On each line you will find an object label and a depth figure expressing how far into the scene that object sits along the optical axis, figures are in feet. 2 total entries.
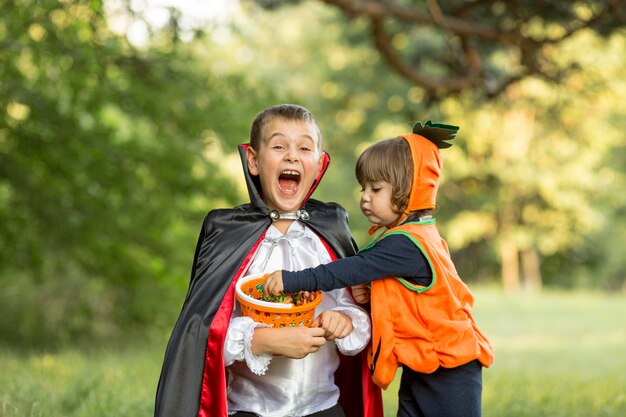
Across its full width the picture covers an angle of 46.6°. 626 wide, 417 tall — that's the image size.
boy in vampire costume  9.74
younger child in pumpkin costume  9.66
